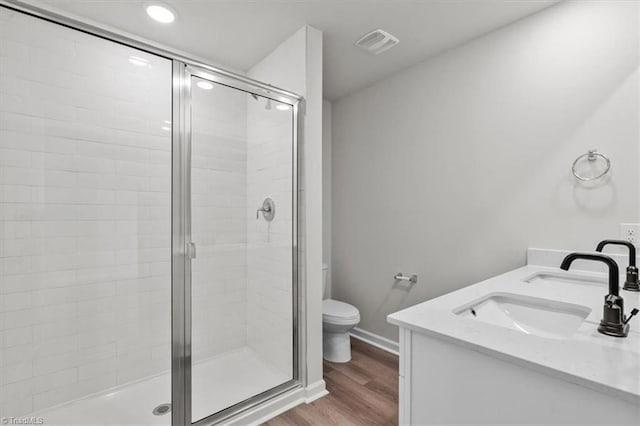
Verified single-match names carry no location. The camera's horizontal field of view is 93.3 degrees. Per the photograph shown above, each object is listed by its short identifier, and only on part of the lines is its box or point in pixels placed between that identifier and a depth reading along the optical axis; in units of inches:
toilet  90.6
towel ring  60.8
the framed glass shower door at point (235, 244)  61.9
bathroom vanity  24.3
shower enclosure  61.6
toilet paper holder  93.9
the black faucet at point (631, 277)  47.2
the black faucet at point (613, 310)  30.8
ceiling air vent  79.1
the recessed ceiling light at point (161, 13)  70.0
